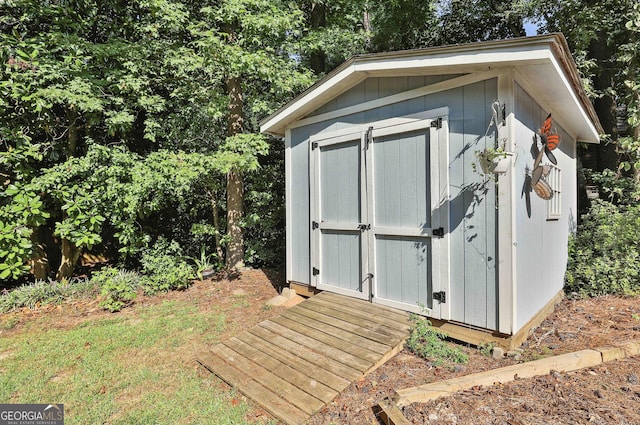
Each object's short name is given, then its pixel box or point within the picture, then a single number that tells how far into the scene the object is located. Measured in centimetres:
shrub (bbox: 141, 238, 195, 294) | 557
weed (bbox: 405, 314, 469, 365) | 292
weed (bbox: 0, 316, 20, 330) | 423
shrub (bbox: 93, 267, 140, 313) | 491
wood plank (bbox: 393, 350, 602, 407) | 226
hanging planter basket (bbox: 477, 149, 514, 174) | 272
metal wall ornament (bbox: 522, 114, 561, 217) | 320
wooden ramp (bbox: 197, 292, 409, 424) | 255
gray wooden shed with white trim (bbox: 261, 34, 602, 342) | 287
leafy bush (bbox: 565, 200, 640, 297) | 436
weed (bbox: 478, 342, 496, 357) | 293
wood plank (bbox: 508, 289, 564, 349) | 293
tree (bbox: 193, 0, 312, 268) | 540
